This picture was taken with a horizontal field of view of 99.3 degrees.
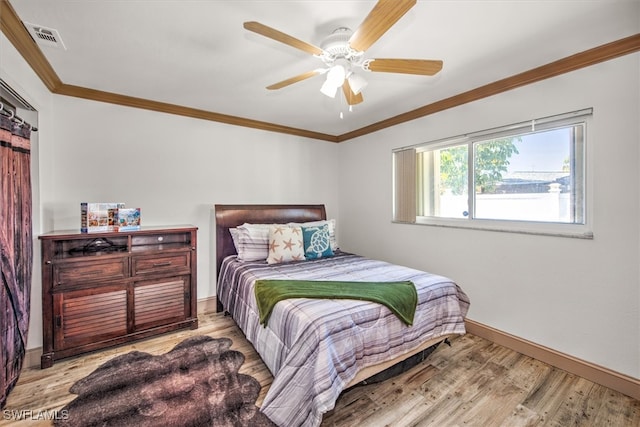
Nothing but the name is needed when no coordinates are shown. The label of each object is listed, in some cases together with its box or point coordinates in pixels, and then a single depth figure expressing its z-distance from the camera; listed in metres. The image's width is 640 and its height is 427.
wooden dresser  2.18
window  2.20
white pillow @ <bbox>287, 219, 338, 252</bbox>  3.33
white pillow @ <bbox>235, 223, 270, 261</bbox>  3.00
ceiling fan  1.28
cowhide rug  1.64
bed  1.49
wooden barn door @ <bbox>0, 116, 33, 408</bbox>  1.66
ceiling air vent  1.73
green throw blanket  1.86
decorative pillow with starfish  2.94
